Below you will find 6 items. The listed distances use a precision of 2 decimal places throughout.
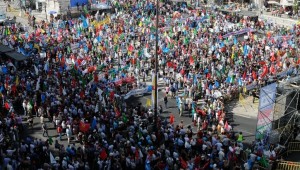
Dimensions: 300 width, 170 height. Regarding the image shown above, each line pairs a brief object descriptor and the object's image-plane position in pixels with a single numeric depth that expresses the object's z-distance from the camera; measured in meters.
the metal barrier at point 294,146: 19.86
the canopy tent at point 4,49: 29.48
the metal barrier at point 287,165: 17.67
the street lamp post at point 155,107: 19.70
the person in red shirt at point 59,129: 19.89
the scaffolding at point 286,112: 19.88
